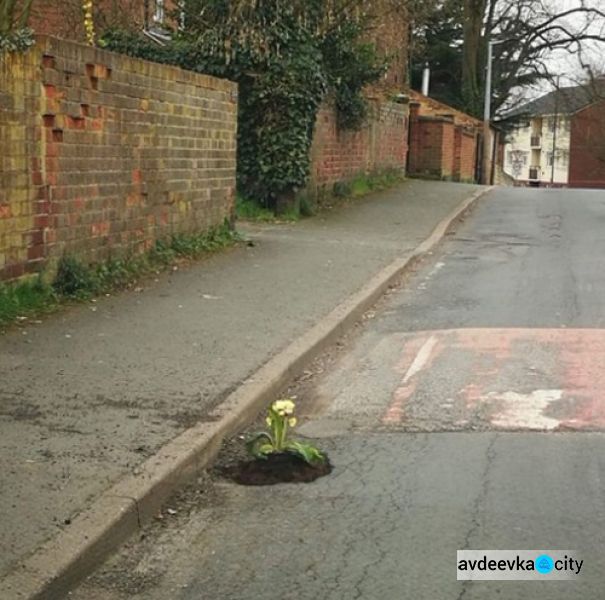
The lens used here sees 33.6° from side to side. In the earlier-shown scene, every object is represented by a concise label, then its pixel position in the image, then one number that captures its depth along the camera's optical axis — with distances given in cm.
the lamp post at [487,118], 4441
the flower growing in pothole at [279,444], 554
